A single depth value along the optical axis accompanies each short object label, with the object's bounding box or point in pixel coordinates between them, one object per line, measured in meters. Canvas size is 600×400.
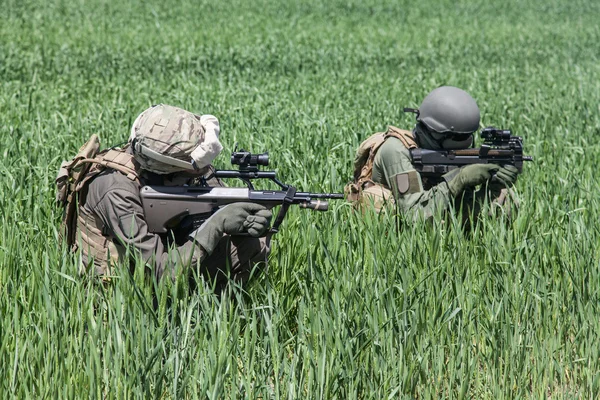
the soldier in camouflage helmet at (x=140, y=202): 7.30
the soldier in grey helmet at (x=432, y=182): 9.33
